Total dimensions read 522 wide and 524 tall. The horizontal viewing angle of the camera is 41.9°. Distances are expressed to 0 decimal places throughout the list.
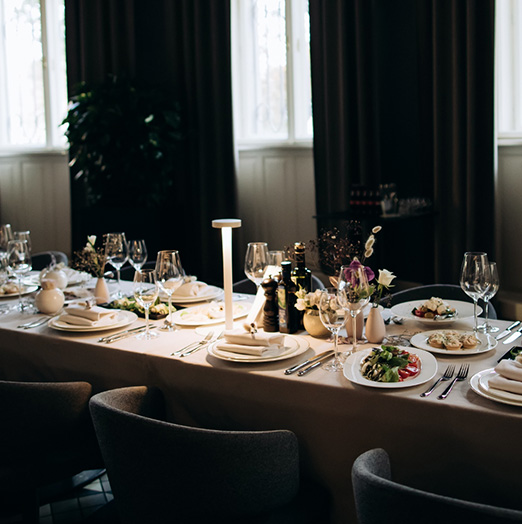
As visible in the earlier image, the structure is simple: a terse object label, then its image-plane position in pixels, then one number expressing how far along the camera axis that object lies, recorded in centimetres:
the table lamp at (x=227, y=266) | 232
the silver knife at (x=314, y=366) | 188
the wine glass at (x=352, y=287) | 192
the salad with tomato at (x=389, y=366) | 177
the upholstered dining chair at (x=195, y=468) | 158
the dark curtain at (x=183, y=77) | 557
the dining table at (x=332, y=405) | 160
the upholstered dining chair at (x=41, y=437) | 201
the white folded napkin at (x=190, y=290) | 286
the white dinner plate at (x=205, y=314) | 247
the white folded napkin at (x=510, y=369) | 163
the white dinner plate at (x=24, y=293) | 309
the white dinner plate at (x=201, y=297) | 283
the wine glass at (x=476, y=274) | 207
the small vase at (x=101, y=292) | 288
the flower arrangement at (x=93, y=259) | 290
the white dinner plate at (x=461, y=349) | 196
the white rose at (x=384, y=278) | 209
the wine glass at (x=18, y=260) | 285
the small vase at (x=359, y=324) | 221
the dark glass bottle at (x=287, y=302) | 227
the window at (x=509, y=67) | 427
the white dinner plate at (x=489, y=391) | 159
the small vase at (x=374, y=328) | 216
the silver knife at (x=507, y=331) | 214
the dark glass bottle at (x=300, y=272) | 228
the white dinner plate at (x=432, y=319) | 230
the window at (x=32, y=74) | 704
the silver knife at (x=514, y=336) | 209
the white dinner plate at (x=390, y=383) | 173
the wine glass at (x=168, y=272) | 232
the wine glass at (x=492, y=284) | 207
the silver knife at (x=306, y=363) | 191
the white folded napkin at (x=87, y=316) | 244
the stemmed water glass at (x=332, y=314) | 188
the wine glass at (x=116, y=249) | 291
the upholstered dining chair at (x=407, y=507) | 121
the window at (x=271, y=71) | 543
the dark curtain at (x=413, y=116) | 424
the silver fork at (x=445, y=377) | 169
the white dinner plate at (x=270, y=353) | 197
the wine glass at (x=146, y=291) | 228
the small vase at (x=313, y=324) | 222
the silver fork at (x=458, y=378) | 167
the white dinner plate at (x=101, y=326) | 239
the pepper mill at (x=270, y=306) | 231
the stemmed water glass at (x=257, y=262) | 239
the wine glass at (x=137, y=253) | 288
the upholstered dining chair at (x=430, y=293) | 286
